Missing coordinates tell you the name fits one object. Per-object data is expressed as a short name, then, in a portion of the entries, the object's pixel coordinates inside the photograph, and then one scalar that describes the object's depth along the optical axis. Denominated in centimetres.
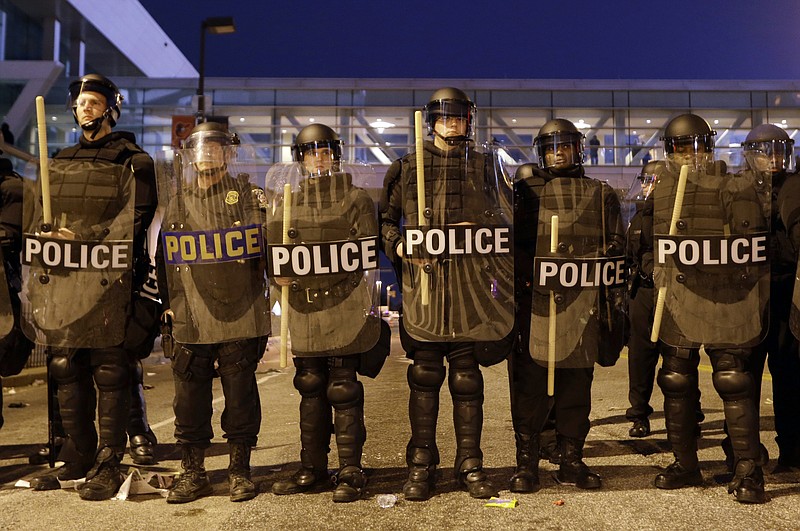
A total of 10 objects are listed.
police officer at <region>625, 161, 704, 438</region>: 620
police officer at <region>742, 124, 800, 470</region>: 492
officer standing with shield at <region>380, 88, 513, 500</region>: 452
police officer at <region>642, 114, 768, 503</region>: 445
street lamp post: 1504
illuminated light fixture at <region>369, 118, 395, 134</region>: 3006
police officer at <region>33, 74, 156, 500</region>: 462
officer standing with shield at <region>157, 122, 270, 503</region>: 454
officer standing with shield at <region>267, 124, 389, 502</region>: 452
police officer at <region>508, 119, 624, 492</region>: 474
